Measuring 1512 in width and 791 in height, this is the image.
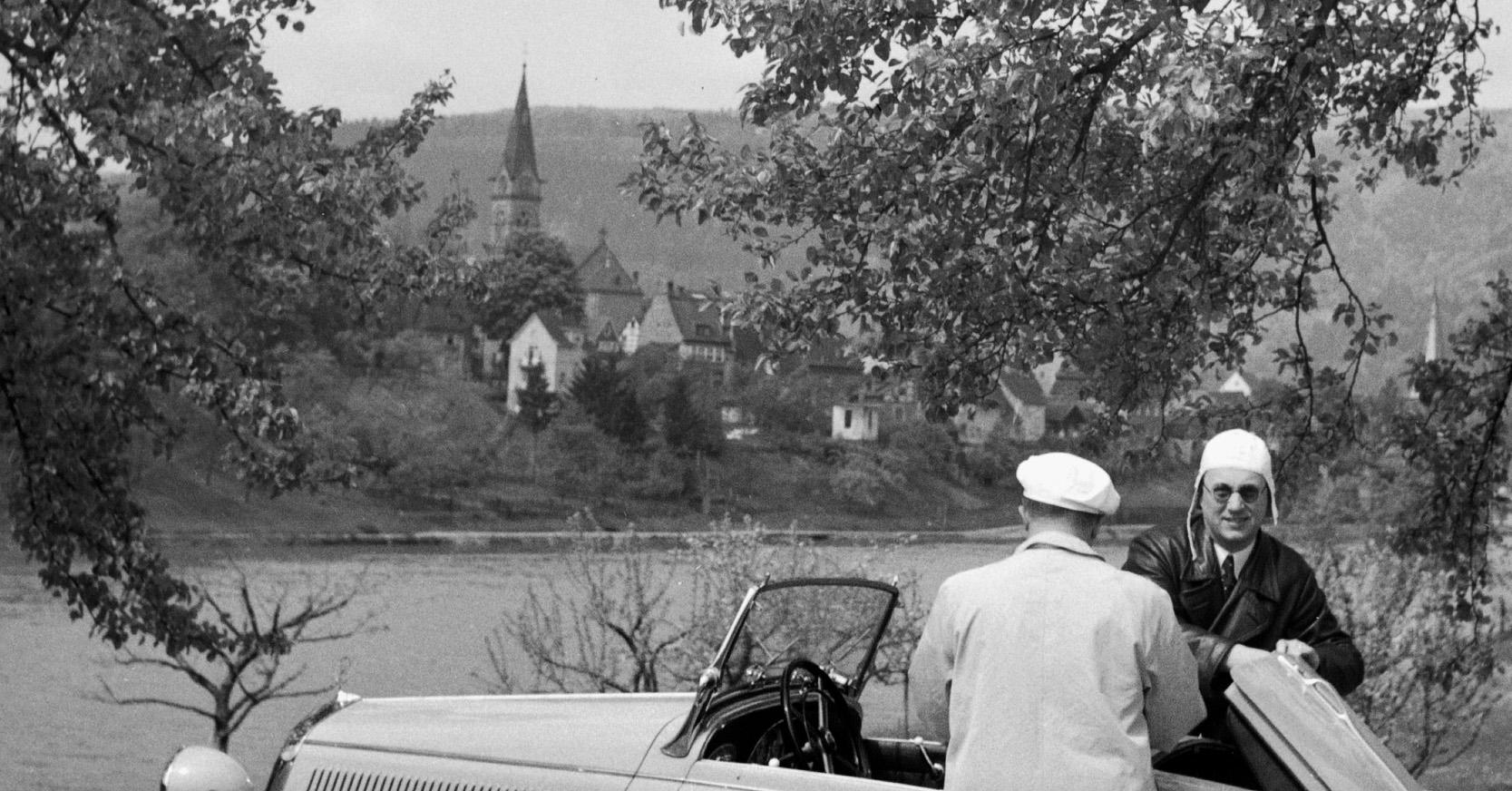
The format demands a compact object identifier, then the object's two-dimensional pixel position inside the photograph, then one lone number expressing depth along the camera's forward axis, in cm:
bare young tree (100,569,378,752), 1584
